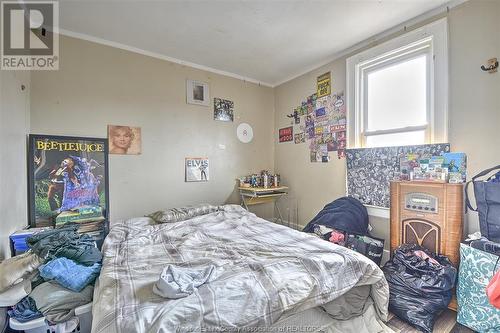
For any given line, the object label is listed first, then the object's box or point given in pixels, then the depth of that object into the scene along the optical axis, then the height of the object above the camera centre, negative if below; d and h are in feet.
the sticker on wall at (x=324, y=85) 9.91 +3.54
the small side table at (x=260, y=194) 10.81 -1.44
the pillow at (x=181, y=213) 7.79 -1.71
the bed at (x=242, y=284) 3.18 -1.99
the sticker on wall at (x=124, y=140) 8.54 +1.00
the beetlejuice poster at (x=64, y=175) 7.22 -0.29
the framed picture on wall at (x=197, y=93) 10.20 +3.32
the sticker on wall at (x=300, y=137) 11.09 +1.37
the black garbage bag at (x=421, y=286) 5.30 -3.01
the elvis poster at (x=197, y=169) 10.22 -0.16
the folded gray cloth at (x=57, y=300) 3.81 -2.30
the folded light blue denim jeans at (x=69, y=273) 4.12 -2.01
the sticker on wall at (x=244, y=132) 11.76 +1.72
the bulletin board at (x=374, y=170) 7.67 -0.19
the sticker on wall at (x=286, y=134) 11.84 +1.66
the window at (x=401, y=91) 6.83 +2.55
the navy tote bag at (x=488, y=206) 5.15 -0.97
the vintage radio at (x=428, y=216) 5.99 -1.46
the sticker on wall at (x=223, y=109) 10.97 +2.75
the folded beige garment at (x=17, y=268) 4.16 -1.95
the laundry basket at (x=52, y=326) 3.74 -2.65
